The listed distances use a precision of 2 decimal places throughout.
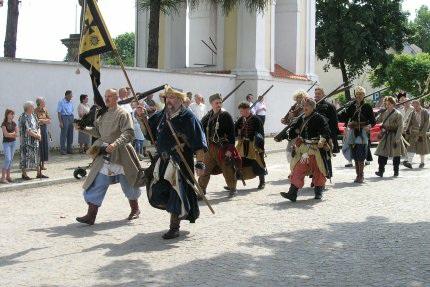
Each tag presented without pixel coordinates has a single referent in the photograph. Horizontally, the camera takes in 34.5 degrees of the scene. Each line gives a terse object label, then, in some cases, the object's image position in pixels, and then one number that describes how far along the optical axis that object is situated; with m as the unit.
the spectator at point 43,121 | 13.90
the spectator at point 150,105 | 14.71
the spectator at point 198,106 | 17.36
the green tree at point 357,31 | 37.75
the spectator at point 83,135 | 17.00
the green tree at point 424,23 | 92.39
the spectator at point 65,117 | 17.08
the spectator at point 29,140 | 12.50
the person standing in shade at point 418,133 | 15.98
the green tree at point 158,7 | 21.83
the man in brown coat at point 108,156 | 8.46
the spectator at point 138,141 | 15.49
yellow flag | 8.12
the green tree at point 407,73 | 48.59
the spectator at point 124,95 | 15.36
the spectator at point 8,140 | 12.33
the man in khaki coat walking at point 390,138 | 13.71
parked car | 21.86
